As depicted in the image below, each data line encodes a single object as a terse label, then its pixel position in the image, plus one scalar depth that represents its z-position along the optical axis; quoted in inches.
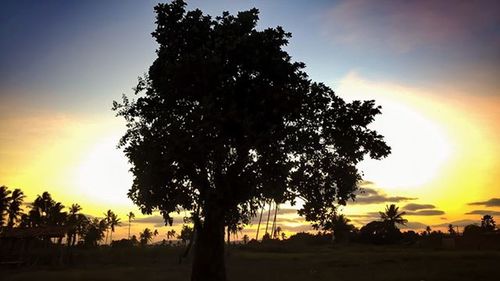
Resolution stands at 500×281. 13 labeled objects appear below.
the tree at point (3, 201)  3612.2
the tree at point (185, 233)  5976.4
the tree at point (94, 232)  4586.6
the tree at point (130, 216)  6998.0
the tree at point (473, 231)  2915.8
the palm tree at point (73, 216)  4477.4
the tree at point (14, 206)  3794.3
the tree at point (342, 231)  4359.5
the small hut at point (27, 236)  2026.3
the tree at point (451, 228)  6327.3
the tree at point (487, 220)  5805.1
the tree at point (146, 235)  7617.6
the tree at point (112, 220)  6294.3
